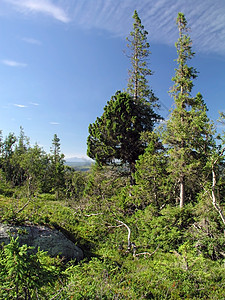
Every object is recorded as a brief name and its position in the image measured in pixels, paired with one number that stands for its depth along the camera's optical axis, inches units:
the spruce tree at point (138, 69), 783.1
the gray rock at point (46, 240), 295.4
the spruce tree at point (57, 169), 1085.3
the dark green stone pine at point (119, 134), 670.5
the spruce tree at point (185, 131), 469.7
